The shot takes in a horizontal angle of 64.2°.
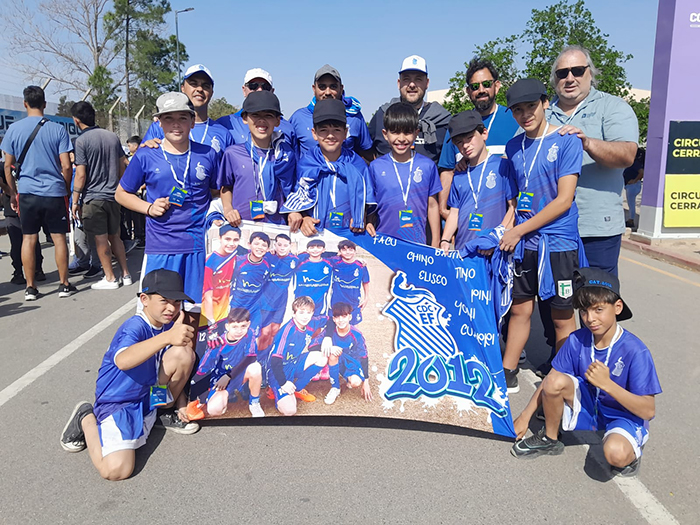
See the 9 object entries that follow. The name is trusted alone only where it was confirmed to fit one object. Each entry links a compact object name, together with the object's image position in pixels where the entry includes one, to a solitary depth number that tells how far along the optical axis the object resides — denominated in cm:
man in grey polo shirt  381
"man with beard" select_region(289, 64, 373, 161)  491
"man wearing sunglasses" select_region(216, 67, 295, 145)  478
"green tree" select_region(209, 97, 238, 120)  6724
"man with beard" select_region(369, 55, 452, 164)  507
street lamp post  3694
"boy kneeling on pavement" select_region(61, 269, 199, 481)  304
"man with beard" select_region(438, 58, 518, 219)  459
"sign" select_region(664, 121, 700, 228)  1050
